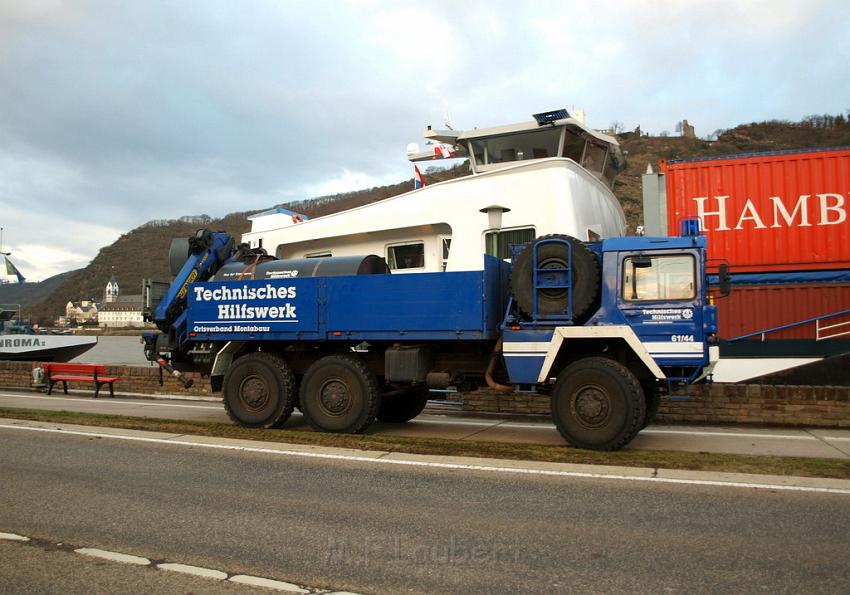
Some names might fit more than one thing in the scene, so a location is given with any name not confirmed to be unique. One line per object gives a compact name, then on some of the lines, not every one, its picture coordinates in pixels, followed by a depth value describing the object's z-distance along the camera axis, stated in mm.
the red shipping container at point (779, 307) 13109
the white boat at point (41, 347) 29266
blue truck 8469
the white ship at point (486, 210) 11586
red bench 16688
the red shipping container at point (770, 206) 13914
